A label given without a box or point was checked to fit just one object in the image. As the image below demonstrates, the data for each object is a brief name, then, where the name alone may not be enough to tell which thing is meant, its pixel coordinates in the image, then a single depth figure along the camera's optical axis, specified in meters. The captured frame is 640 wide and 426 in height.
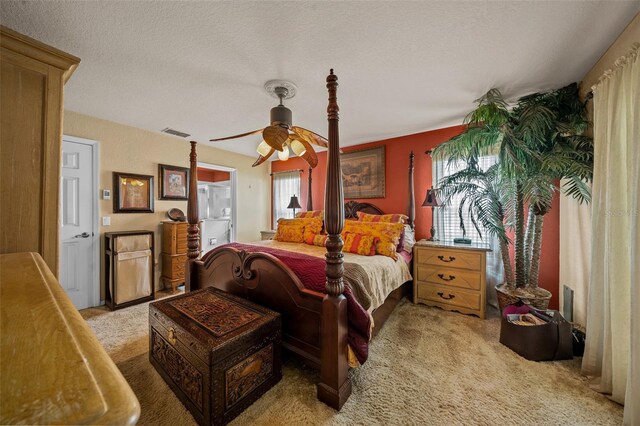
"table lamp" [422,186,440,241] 3.04
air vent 3.38
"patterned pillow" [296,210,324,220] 3.89
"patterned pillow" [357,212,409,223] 3.30
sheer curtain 1.28
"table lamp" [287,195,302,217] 4.40
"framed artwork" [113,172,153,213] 3.16
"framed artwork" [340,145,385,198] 3.84
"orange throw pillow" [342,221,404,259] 2.58
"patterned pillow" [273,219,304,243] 3.30
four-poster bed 1.48
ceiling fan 2.16
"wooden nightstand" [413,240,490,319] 2.60
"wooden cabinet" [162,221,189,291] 3.45
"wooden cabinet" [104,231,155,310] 2.93
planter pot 2.22
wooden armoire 1.10
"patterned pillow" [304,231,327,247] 3.08
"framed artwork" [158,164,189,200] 3.64
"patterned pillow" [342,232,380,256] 2.55
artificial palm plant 2.01
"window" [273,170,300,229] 4.92
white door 2.80
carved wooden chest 1.32
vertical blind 2.91
